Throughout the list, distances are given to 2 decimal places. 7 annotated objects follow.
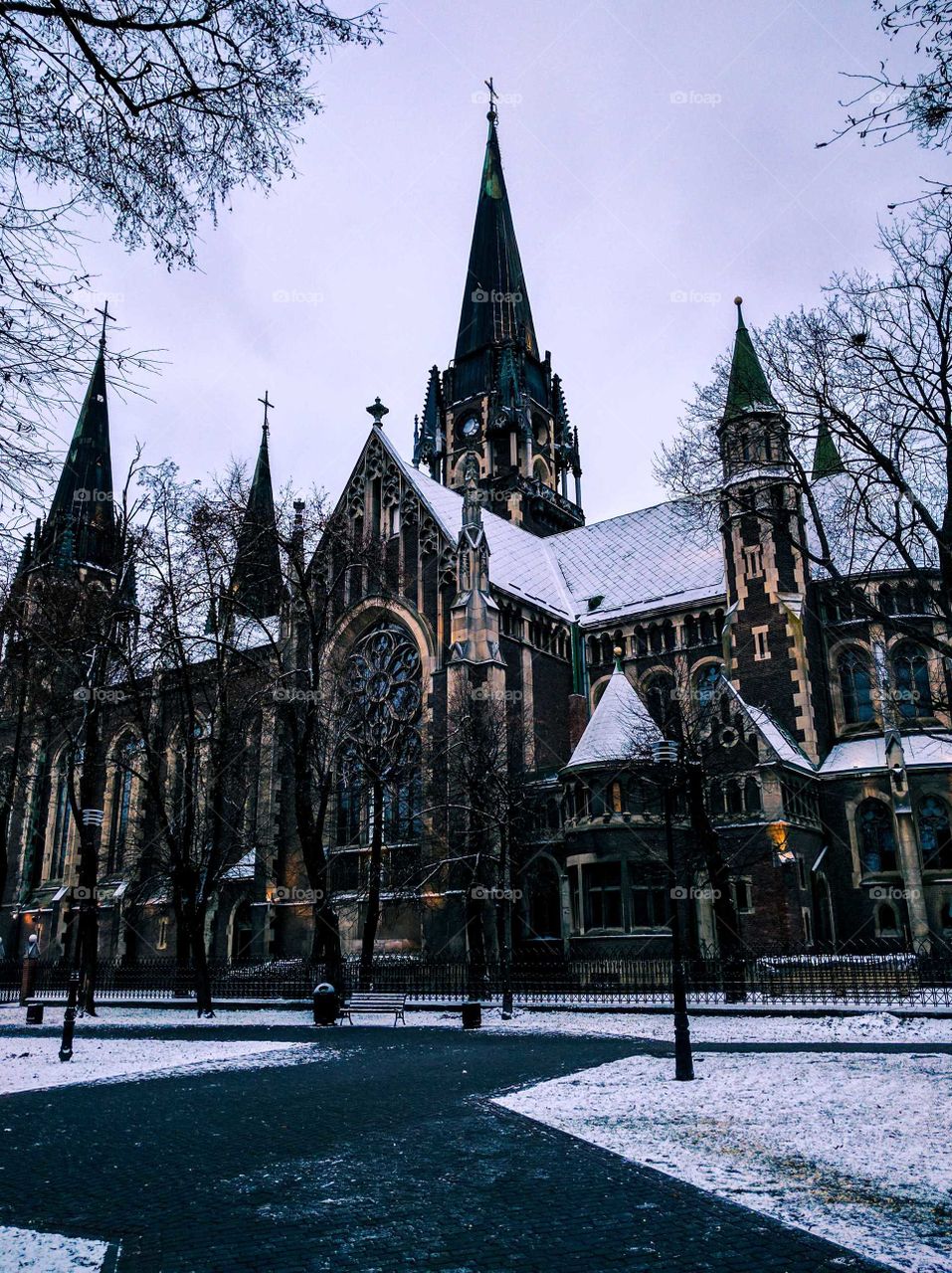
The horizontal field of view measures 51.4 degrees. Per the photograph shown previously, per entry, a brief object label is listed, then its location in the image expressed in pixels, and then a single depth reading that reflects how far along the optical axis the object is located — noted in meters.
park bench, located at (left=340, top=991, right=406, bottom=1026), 23.76
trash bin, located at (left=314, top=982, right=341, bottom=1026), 22.48
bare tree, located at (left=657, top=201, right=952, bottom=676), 15.05
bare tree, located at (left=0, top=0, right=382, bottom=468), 6.38
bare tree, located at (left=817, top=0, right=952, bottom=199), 6.90
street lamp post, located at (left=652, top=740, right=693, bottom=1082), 12.03
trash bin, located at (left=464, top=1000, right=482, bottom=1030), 20.48
